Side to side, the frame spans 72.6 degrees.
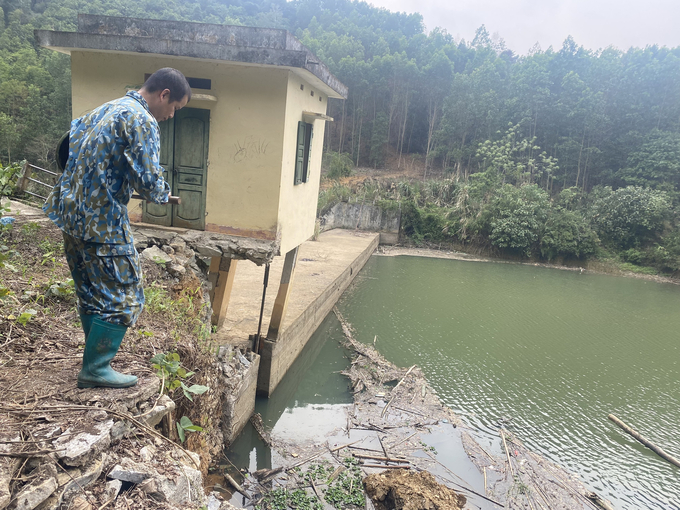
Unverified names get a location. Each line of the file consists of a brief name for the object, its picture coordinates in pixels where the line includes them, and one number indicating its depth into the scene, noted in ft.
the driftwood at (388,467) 21.07
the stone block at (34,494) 5.84
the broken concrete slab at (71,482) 6.29
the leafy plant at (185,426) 9.59
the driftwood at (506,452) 22.13
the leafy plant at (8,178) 16.10
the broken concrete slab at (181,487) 7.47
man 7.65
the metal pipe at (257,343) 26.66
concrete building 19.38
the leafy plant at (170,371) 9.97
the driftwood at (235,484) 18.92
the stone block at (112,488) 6.84
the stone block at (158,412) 8.63
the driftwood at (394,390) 26.37
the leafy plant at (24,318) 10.38
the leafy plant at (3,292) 10.65
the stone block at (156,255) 17.83
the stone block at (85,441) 6.73
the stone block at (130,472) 7.18
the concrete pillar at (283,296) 27.89
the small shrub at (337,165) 98.07
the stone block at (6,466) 5.75
